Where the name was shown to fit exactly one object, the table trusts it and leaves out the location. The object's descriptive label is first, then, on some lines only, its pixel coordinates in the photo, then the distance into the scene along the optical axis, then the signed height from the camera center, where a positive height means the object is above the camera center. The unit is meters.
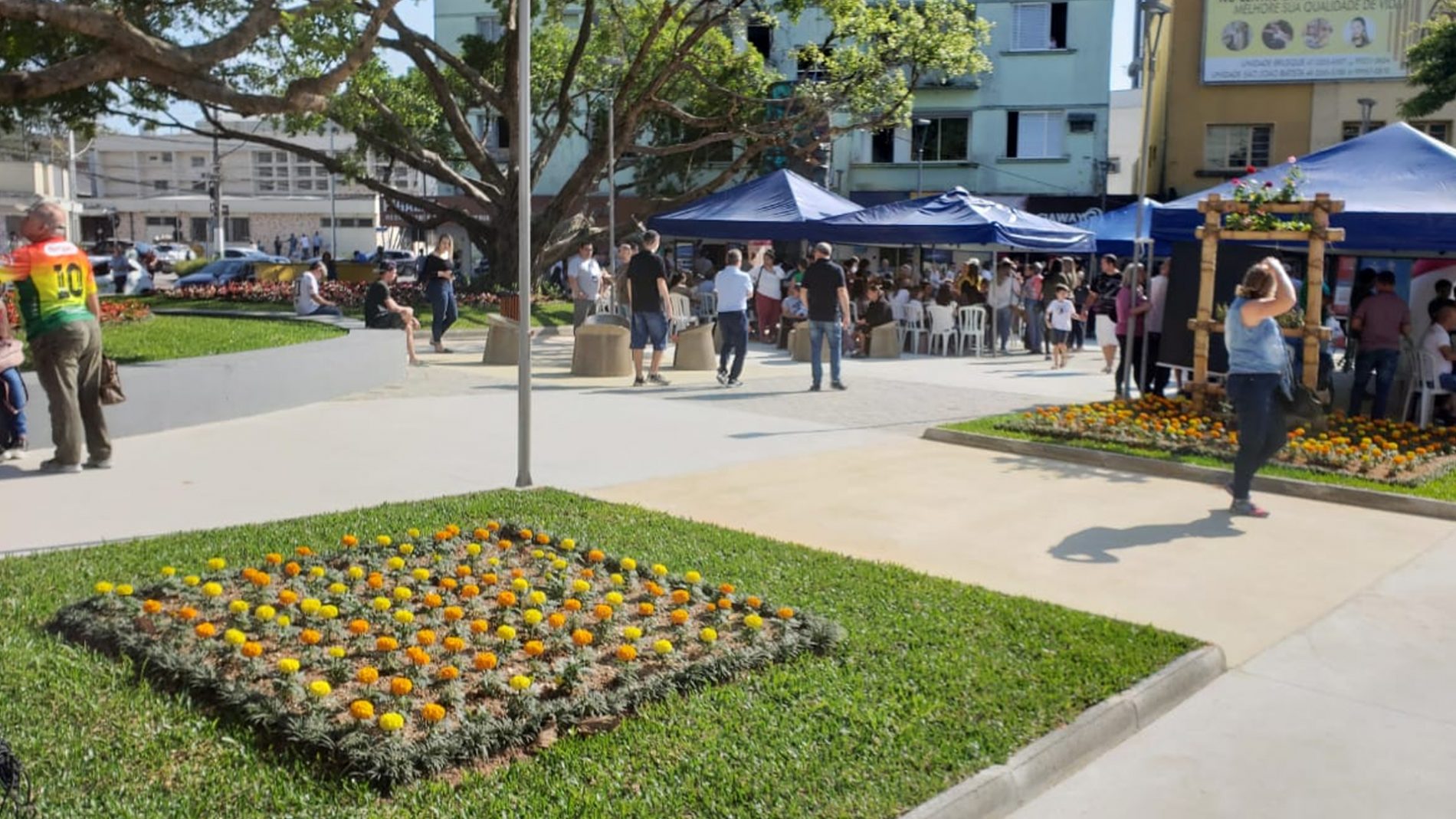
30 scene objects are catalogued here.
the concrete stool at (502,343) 16.98 -1.24
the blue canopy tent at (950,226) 20.08 +0.45
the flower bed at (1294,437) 10.04 -1.52
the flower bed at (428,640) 4.57 -1.65
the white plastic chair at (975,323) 21.05 -1.08
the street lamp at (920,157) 39.06 +2.92
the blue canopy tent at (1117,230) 23.25 +0.52
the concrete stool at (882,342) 20.06 -1.35
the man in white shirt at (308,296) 18.83 -0.75
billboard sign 35.53 +6.11
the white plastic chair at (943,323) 20.88 -1.07
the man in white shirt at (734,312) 15.05 -0.69
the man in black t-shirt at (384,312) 16.31 -0.82
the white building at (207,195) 75.25 +3.08
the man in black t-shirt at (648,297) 14.70 -0.54
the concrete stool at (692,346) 17.00 -1.24
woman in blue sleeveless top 8.70 -0.73
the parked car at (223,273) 32.75 -0.77
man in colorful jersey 8.88 -0.51
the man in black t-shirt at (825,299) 14.66 -0.51
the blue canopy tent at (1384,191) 12.34 +0.72
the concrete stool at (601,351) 15.95 -1.24
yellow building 35.69 +5.01
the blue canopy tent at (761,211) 21.12 +0.67
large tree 24.16 +3.26
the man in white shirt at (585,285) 20.00 -0.55
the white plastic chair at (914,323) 21.17 -1.10
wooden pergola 11.95 -0.03
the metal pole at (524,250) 8.37 -0.01
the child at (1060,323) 19.02 -0.96
